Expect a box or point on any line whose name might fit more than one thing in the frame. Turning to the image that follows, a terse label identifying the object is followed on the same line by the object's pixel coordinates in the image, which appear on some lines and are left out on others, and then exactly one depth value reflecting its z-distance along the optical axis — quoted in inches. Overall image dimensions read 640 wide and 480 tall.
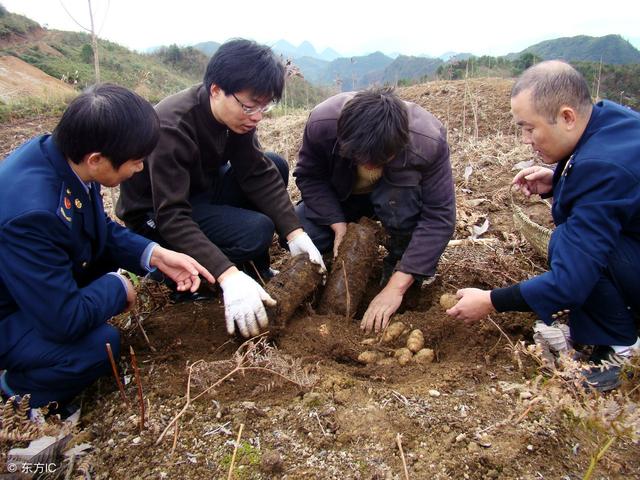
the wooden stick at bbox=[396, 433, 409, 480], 54.5
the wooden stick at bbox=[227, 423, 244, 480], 56.1
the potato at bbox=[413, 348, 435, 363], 82.2
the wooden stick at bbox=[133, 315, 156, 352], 83.4
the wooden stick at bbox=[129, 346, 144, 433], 61.1
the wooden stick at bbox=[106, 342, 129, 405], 66.4
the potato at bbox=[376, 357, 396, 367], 81.0
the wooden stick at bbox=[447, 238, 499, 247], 123.3
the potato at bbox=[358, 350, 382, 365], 82.0
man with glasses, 84.5
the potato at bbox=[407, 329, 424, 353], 84.4
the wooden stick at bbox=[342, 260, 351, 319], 94.8
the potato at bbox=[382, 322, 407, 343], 87.9
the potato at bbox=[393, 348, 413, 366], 81.3
